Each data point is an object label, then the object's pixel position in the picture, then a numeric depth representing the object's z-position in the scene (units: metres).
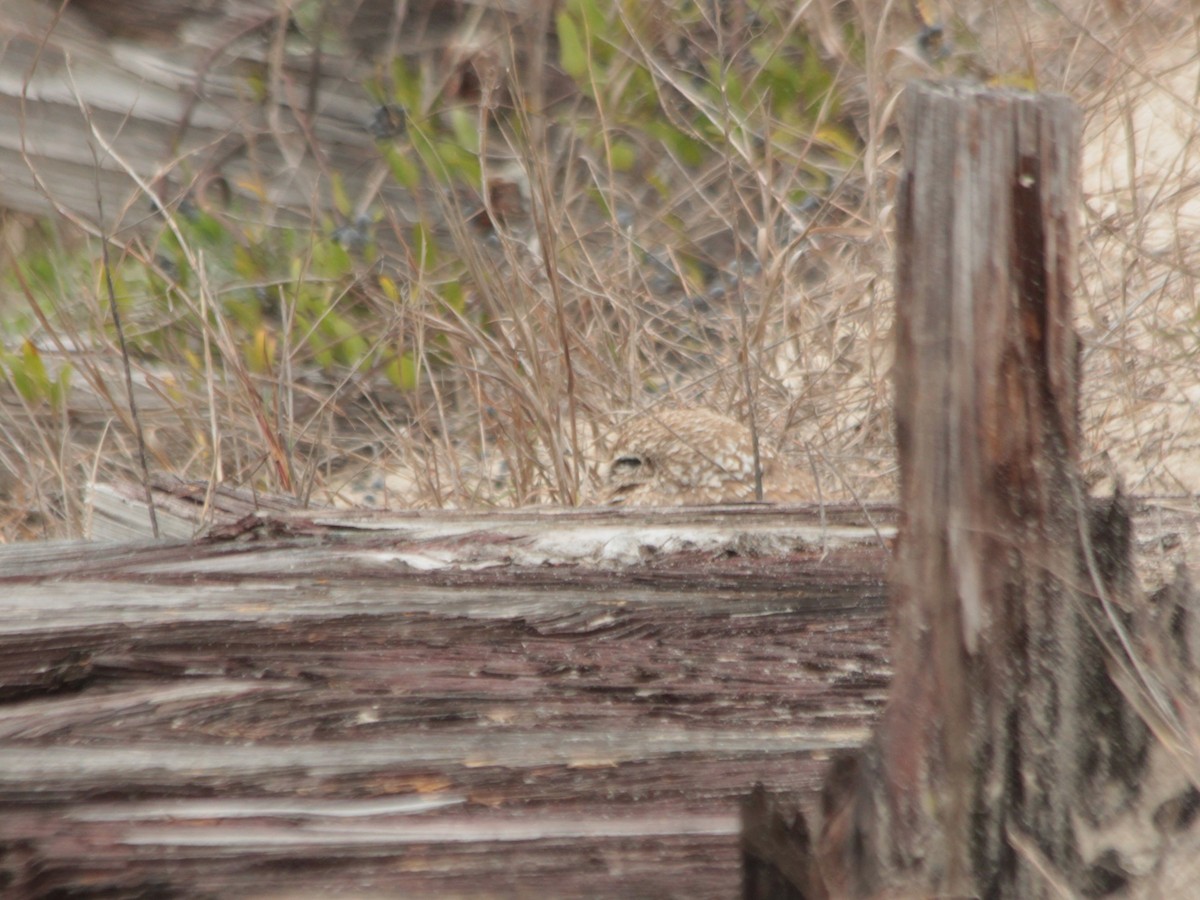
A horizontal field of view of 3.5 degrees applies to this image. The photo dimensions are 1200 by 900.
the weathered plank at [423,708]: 11.37
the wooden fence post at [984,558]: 11.19
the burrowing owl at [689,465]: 21.58
